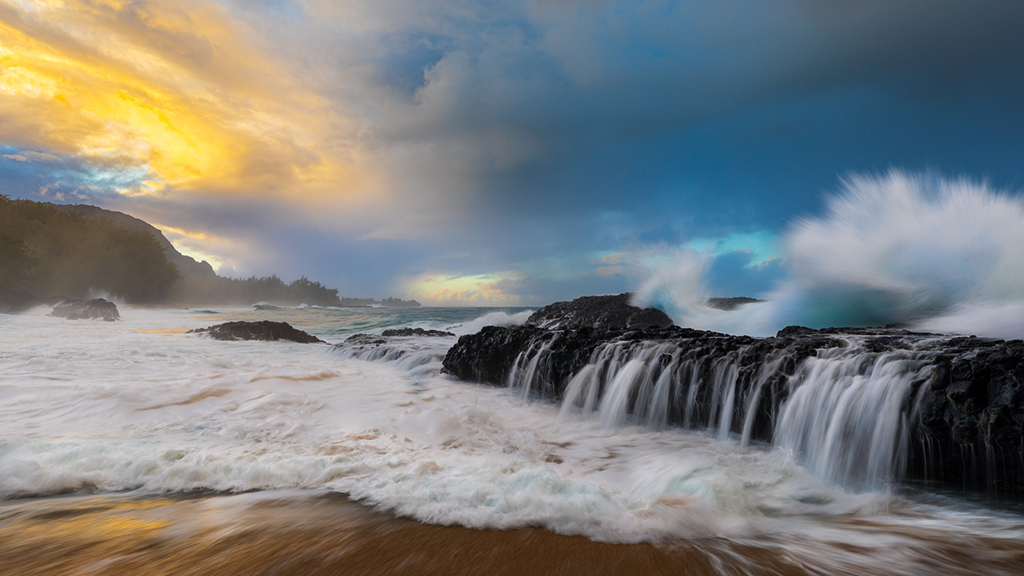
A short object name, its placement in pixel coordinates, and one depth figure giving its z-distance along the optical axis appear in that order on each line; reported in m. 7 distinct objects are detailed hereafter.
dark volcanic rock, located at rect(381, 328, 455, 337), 13.12
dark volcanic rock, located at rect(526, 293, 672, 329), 9.50
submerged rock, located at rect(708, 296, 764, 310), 10.91
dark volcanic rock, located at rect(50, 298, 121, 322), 20.94
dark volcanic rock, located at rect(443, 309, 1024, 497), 2.39
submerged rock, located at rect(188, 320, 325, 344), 12.98
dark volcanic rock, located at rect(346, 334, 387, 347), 10.24
